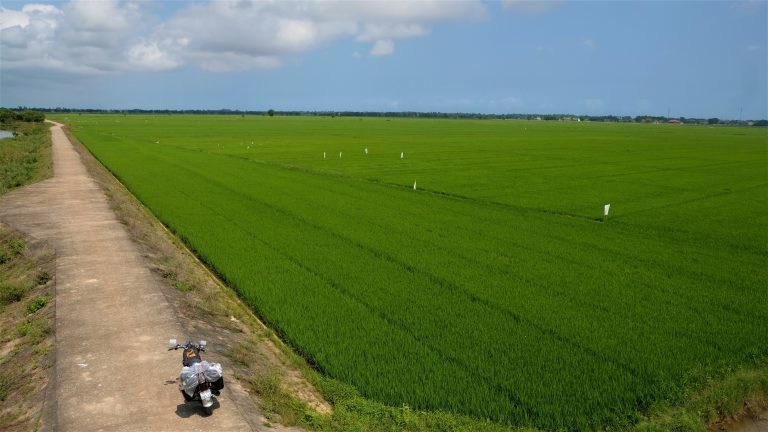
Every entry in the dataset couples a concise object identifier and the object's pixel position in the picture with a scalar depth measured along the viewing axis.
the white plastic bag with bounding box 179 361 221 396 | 7.49
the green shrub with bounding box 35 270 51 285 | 13.50
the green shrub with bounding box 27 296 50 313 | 11.95
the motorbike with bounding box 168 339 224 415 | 7.50
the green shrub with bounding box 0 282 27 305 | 12.95
